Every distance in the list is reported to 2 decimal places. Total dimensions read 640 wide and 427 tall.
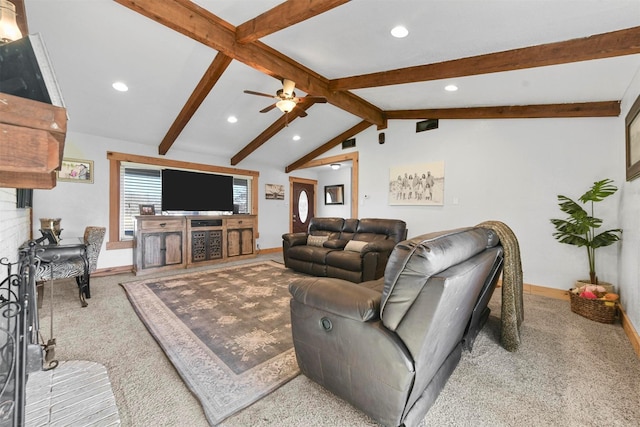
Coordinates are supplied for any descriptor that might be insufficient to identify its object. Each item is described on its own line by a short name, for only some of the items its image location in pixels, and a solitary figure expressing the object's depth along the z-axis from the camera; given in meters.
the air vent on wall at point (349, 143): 6.14
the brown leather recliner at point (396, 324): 1.19
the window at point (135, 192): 4.90
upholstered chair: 3.06
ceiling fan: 3.47
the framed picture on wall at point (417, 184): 4.70
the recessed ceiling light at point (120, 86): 3.49
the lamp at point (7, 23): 1.00
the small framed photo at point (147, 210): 5.02
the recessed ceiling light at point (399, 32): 2.45
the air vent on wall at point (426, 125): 4.76
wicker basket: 2.65
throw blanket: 2.06
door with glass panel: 8.08
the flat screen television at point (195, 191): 5.26
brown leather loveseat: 3.79
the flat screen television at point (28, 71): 0.67
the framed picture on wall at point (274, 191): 7.12
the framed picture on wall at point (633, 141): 2.42
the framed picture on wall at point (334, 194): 8.47
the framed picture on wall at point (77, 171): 4.27
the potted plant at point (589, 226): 2.97
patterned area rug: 1.68
